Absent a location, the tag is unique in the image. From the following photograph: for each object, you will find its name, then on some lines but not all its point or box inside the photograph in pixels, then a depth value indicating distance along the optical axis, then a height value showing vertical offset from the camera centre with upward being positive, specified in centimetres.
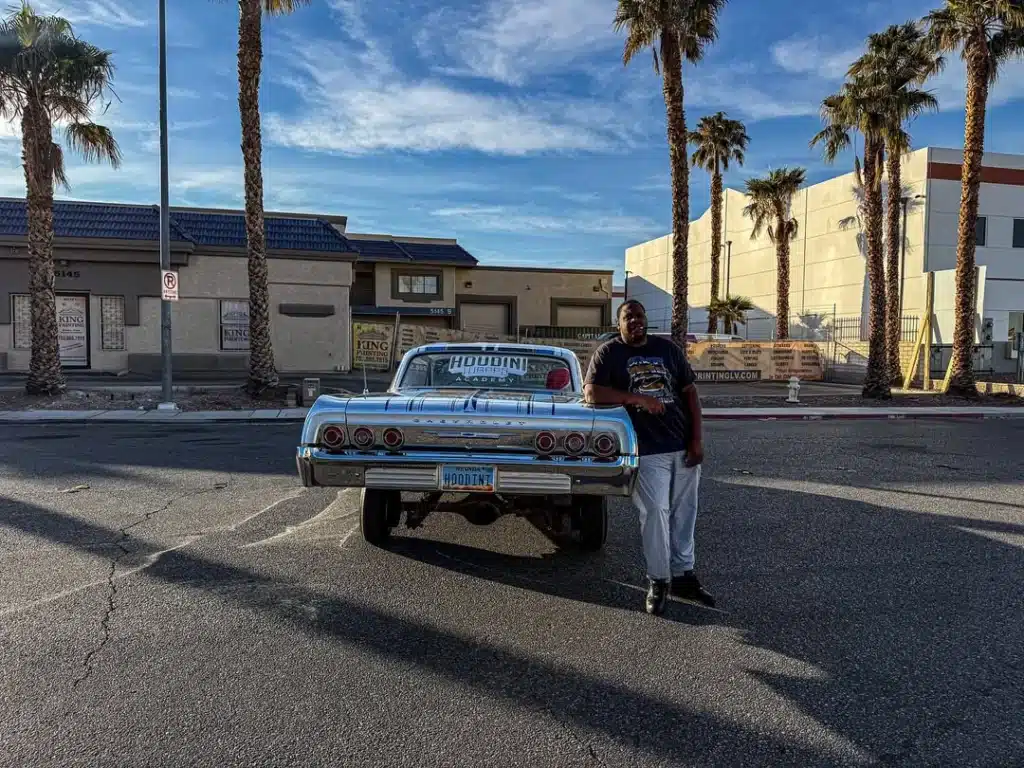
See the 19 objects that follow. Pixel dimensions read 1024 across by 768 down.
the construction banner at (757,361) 2711 -28
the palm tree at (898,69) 2045 +793
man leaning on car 433 -48
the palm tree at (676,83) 1933 +708
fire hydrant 1914 -93
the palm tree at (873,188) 1977 +473
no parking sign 1562 +136
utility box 1653 -81
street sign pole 1586 +237
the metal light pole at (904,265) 3406 +417
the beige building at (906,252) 3381 +529
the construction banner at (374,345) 2777 +23
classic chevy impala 462 -61
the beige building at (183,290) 2359 +196
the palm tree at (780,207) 3441 +713
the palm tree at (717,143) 3525 +1002
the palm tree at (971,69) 1842 +716
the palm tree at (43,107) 1570 +530
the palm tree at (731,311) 3905 +226
